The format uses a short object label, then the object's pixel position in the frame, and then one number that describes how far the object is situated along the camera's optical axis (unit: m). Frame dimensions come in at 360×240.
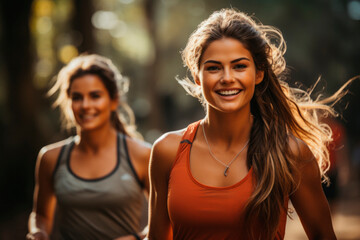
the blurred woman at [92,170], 3.68
